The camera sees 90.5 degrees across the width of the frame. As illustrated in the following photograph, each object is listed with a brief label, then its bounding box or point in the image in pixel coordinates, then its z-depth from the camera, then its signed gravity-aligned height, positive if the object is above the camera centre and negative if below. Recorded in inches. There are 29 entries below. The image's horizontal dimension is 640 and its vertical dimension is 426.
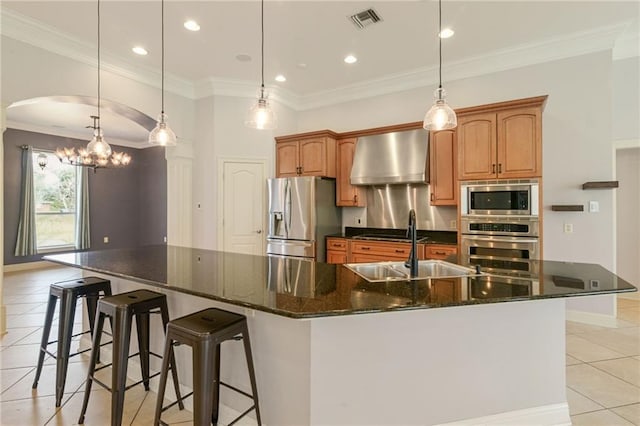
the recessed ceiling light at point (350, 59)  155.5 +76.9
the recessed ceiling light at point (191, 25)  126.1 +76.4
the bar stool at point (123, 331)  71.0 -29.1
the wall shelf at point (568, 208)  136.1 +2.5
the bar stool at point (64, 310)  84.0 -27.1
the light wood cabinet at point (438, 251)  149.0 -17.6
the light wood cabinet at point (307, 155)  184.1 +35.4
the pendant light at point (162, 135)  105.1 +26.6
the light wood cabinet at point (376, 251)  157.8 -19.2
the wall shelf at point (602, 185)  130.0 +12.1
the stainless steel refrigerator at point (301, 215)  176.9 -0.6
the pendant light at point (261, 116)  92.0 +28.7
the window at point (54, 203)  260.5 +9.4
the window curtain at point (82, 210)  278.1 +3.7
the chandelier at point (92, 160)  225.6 +42.8
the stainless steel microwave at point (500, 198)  131.7 +6.7
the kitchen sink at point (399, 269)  81.9 -15.1
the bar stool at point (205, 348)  58.0 -26.3
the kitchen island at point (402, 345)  58.9 -26.8
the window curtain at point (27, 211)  243.9 +2.5
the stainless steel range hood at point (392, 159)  160.1 +29.2
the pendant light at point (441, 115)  86.2 +27.1
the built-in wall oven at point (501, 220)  132.0 -2.7
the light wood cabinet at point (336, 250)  176.6 -20.2
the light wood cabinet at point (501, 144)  131.6 +30.5
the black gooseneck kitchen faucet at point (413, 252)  78.3 -9.6
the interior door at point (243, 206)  187.3 +4.8
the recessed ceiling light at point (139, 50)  145.4 +76.2
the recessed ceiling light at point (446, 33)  131.8 +76.4
